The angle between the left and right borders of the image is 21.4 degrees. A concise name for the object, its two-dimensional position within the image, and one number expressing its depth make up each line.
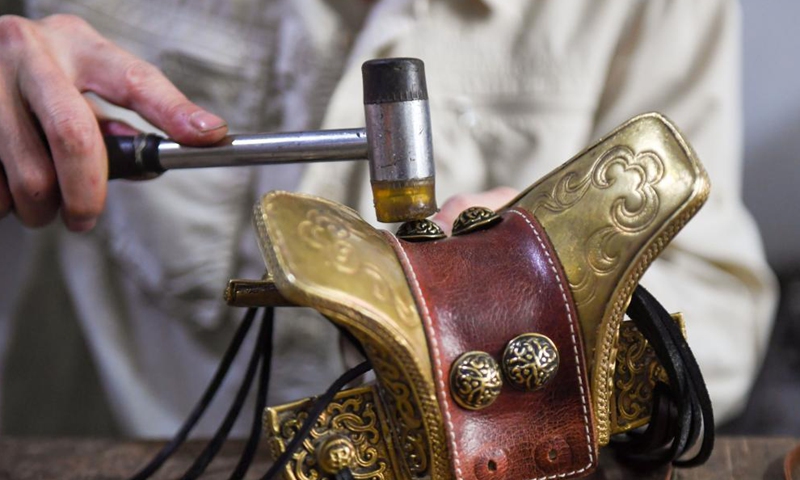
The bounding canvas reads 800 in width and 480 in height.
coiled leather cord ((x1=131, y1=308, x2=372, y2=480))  0.98
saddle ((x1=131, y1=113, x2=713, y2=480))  0.89
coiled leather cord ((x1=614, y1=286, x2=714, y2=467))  0.93
